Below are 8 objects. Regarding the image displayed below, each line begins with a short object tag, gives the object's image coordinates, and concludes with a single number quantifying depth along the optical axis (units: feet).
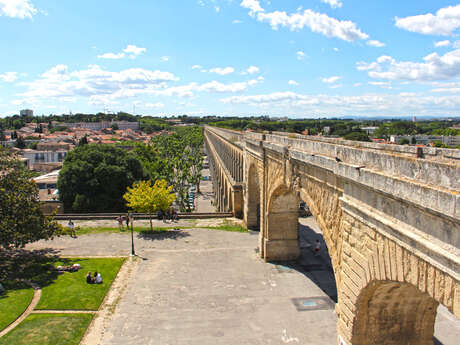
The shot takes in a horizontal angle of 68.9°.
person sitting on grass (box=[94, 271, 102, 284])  52.03
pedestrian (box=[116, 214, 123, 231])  79.85
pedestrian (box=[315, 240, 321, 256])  63.90
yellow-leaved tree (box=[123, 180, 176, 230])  74.02
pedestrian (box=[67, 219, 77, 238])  78.76
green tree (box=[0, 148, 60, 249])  53.36
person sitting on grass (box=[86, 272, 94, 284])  52.06
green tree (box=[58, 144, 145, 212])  99.81
